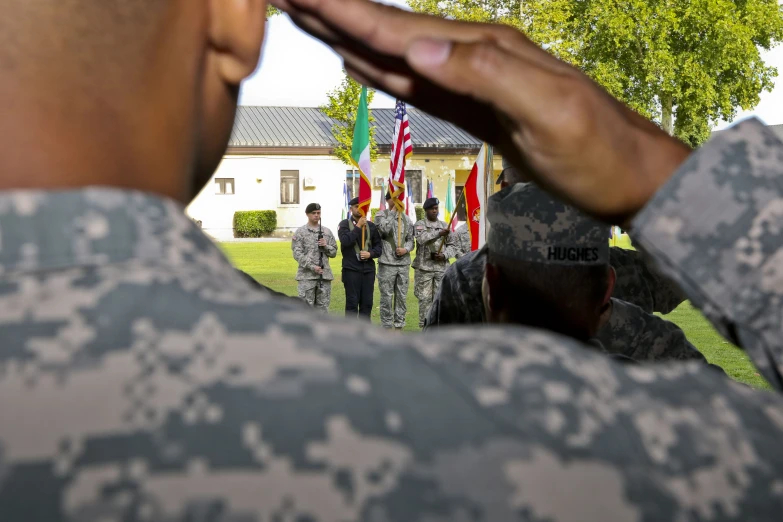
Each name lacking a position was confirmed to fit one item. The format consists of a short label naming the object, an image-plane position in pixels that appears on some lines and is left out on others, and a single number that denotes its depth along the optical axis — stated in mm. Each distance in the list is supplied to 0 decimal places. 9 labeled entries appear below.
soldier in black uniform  13945
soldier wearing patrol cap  2543
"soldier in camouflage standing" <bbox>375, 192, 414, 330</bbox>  13922
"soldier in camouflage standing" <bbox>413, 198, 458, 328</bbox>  14391
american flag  14484
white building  37406
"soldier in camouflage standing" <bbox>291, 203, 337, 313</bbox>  13742
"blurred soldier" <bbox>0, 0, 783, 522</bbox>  619
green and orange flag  14320
